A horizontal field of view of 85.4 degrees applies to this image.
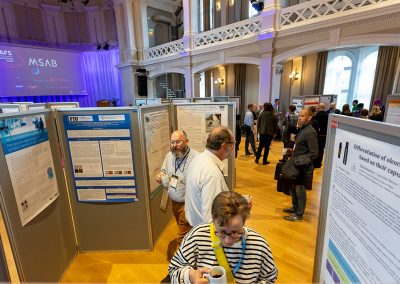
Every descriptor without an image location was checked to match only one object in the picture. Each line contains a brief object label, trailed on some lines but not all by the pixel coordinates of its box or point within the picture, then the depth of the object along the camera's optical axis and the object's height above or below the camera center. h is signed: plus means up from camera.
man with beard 2.17 -0.81
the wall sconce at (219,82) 12.98 +0.67
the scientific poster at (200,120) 2.98 -0.36
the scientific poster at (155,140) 2.46 -0.55
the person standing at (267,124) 5.18 -0.75
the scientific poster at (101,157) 2.21 -0.63
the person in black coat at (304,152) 2.76 -0.77
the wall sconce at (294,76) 9.89 +0.70
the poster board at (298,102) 8.04 -0.39
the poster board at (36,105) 3.94 -0.15
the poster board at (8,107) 3.63 -0.16
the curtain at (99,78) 13.17 +1.07
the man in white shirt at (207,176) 1.46 -0.56
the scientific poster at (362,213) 0.60 -0.40
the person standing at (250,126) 6.08 -0.93
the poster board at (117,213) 2.23 -1.32
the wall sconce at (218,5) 11.85 +4.71
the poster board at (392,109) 2.25 -0.21
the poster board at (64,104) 4.33 -0.16
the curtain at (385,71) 7.78 +0.68
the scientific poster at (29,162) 1.63 -0.53
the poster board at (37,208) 1.64 -0.95
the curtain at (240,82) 11.98 +0.58
